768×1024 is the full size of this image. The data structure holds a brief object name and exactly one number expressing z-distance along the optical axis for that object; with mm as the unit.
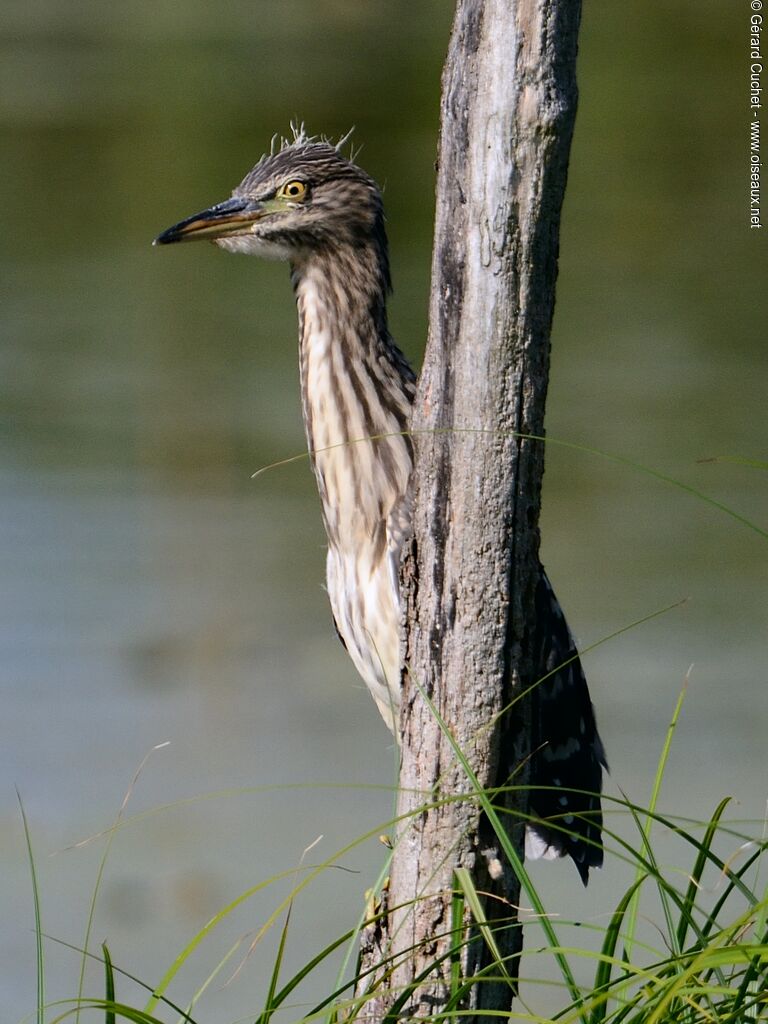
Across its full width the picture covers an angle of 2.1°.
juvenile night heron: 12212
